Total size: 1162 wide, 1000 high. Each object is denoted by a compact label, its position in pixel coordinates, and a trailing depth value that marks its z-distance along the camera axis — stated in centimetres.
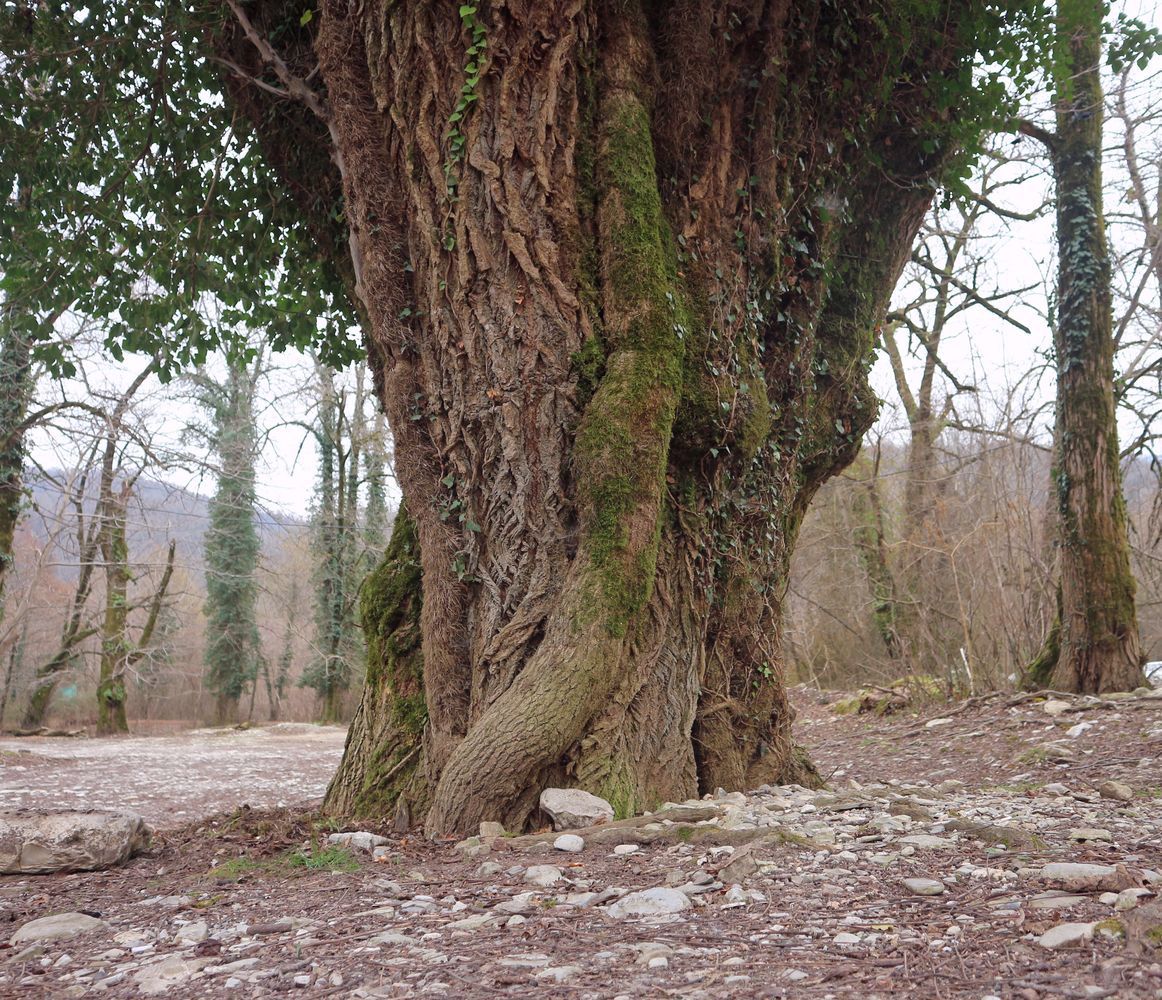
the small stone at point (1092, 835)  317
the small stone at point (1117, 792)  450
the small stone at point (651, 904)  254
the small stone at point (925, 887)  252
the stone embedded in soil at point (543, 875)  293
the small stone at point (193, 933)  258
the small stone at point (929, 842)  307
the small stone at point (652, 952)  212
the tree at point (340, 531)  2366
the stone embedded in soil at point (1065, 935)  196
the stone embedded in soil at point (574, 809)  363
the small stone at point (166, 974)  218
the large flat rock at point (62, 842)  380
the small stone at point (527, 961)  215
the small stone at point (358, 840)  372
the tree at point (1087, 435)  870
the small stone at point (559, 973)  205
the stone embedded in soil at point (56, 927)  274
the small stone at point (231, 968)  225
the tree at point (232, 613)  2631
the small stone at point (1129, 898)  212
